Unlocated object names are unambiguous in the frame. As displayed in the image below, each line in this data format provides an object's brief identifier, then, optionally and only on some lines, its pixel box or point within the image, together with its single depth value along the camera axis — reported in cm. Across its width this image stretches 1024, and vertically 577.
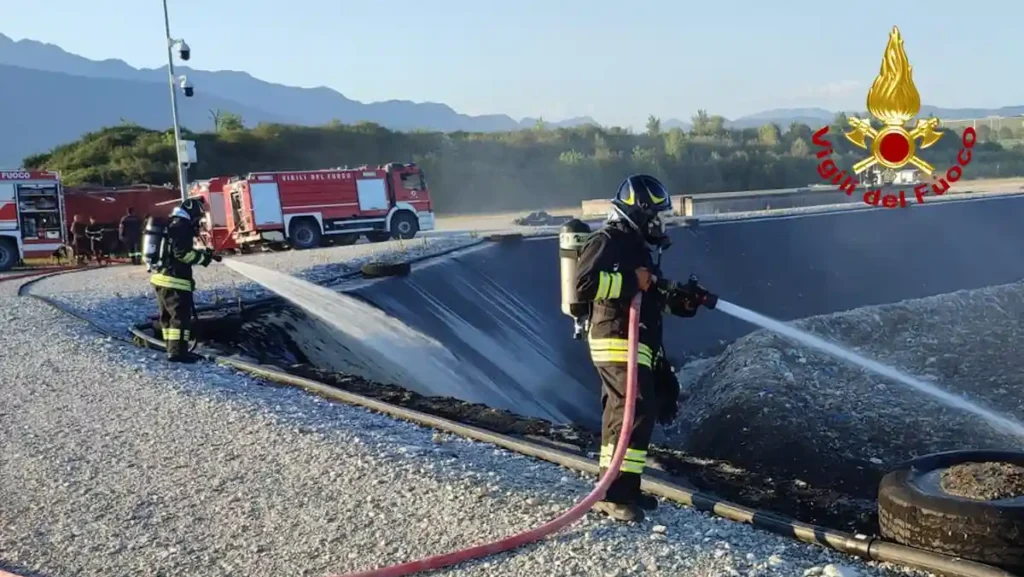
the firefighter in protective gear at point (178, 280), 931
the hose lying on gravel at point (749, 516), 413
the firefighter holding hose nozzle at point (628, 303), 480
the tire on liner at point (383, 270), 1620
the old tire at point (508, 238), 2164
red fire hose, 416
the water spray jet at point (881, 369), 585
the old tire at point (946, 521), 405
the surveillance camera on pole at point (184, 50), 2462
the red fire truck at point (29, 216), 2353
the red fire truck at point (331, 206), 2466
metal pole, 2432
